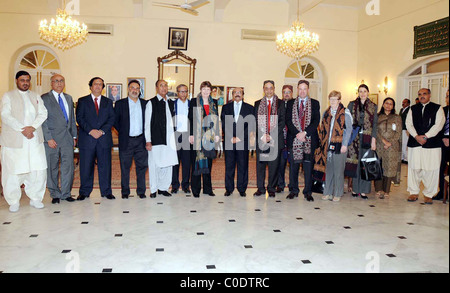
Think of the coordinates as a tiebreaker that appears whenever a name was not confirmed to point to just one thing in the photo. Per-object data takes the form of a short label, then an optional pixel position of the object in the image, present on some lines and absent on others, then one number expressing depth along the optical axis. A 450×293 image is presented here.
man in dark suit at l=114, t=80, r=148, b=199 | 5.38
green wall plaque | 8.64
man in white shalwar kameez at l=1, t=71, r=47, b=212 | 4.69
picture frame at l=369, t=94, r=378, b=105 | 11.37
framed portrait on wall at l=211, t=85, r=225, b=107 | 11.48
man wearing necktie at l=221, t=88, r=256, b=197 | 5.62
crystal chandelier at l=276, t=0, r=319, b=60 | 9.88
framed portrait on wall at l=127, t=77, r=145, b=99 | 11.07
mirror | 11.12
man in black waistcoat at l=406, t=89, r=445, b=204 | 5.35
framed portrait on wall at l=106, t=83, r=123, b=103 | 11.05
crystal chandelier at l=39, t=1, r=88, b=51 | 8.95
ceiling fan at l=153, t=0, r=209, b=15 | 8.16
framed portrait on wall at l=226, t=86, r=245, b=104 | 11.52
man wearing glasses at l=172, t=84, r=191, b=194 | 5.59
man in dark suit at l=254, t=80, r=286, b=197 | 5.54
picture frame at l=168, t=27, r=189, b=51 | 11.03
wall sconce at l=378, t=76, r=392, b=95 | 10.69
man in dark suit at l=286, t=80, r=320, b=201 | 5.43
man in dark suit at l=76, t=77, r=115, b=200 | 5.28
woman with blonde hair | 5.34
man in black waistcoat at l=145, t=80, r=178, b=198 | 5.42
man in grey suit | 5.09
